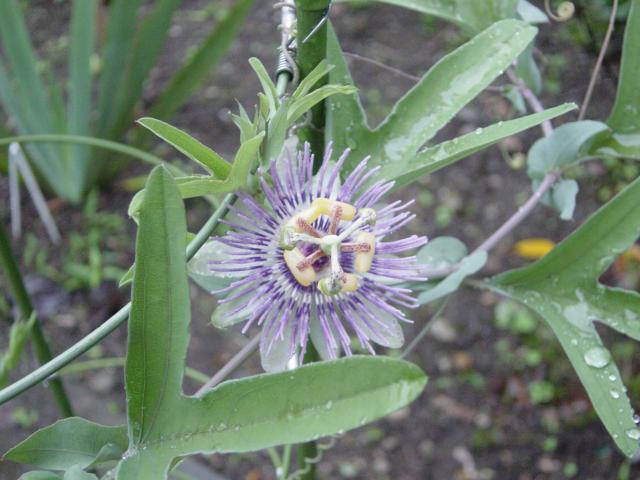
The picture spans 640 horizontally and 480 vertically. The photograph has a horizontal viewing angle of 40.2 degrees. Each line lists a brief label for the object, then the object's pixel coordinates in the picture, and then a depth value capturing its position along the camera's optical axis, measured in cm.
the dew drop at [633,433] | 23
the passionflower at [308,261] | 21
